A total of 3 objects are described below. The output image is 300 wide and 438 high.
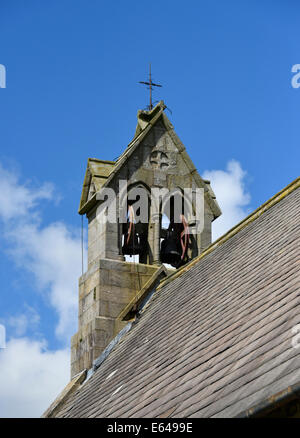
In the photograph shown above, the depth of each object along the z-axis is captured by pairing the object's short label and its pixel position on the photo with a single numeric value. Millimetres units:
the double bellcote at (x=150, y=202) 17266
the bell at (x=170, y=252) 17680
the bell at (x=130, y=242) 17339
